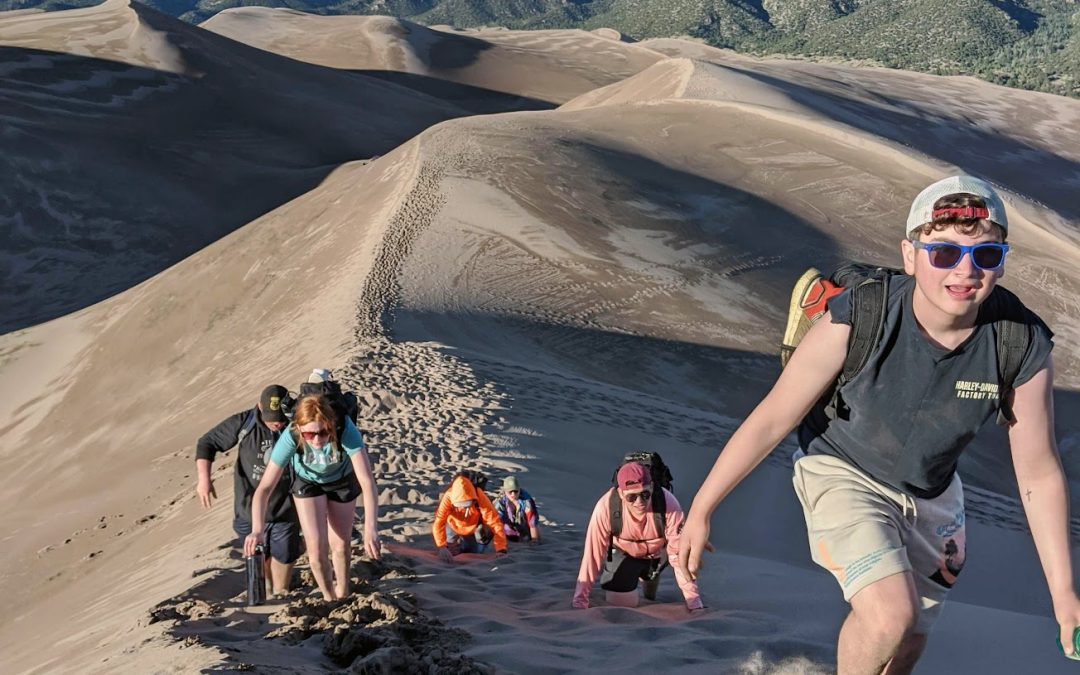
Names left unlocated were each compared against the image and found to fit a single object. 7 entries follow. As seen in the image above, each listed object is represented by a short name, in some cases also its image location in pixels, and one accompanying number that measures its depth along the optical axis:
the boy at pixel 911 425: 2.70
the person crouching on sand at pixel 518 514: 7.02
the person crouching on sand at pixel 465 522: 6.67
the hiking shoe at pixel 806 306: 2.90
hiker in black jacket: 5.68
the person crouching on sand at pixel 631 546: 4.94
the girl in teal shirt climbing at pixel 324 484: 5.01
